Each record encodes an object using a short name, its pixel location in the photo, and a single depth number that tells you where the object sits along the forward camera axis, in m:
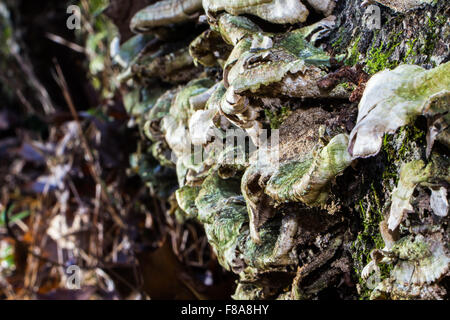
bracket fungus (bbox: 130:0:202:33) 0.52
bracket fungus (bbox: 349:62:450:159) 0.41
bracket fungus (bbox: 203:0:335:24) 0.46
